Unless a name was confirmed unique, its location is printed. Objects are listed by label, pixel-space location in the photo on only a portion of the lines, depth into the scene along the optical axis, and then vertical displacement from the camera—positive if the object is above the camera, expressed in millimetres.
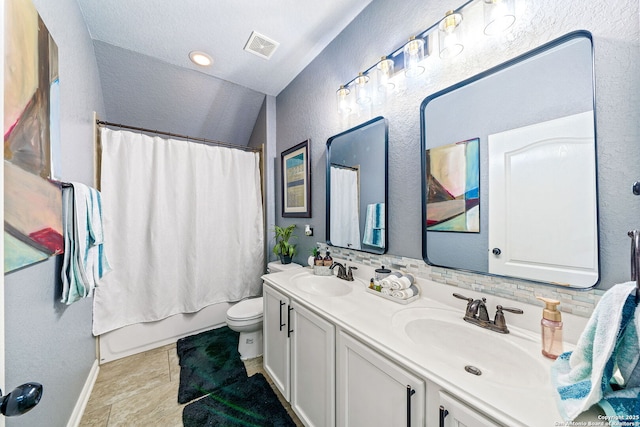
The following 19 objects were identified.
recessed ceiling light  1904 +1342
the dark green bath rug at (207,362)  1546 -1168
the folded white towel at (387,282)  1160 -361
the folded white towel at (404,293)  1117 -403
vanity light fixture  910 +808
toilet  1771 -886
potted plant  2201 -320
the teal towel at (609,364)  468 -337
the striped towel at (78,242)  1068 -130
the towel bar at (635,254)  515 -105
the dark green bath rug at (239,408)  1283 -1169
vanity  577 -499
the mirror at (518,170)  767 +166
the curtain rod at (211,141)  1812 +737
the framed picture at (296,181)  2051 +308
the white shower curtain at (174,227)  1889 -123
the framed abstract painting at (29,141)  666 +258
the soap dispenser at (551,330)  708 -379
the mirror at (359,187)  1415 +174
